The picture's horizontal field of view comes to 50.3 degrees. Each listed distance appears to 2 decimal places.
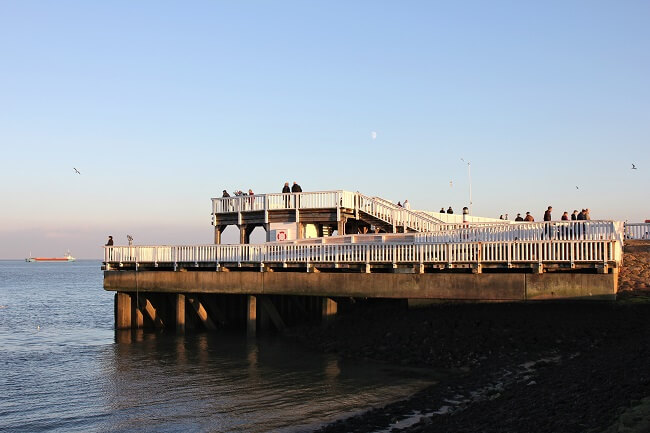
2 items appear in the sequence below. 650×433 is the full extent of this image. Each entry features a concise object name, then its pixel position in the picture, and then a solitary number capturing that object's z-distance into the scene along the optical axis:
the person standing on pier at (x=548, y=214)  32.19
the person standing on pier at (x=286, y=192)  37.84
